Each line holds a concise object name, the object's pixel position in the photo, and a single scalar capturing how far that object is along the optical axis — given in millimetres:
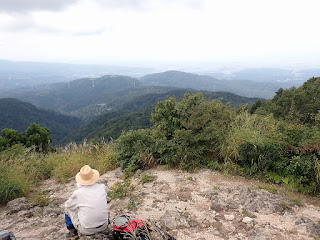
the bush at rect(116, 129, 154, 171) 4801
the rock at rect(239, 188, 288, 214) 3047
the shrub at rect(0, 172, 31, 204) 3965
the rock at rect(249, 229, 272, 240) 2464
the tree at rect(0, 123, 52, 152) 11178
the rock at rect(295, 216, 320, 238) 2494
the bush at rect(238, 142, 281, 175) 4008
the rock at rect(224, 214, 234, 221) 2898
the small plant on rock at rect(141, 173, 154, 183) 4212
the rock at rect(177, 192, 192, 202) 3477
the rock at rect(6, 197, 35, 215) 3580
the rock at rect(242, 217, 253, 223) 2812
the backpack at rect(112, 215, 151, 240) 2320
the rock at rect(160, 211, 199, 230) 2814
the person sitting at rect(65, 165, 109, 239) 2557
